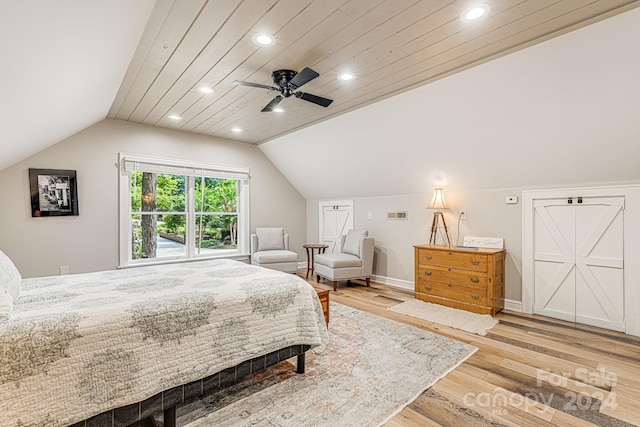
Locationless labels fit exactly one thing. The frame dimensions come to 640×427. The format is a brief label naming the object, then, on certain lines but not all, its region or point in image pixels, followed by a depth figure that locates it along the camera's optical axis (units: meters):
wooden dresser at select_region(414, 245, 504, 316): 3.58
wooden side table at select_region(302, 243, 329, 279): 5.63
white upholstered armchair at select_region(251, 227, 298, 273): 5.25
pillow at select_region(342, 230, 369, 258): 5.24
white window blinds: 4.55
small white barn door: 5.98
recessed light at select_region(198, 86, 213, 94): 3.23
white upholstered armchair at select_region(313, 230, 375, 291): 4.82
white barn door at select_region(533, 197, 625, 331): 3.15
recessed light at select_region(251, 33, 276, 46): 2.26
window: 4.62
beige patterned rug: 1.82
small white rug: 3.23
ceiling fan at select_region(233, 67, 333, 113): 2.53
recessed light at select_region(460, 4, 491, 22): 1.95
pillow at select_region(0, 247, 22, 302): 1.68
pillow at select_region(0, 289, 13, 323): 1.41
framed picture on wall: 3.85
